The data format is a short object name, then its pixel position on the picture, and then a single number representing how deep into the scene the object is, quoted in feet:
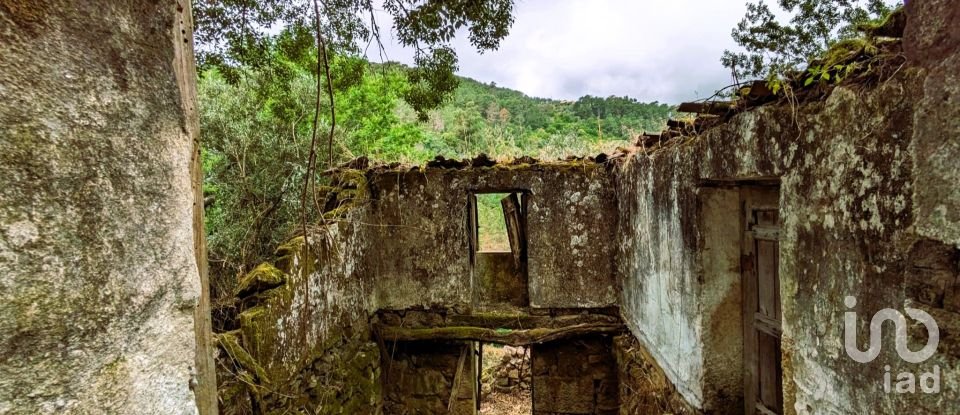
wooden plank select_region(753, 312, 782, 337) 8.48
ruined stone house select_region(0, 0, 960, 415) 2.88
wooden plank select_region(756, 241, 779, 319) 8.75
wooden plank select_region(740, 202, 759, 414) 9.51
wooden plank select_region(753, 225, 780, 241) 8.38
